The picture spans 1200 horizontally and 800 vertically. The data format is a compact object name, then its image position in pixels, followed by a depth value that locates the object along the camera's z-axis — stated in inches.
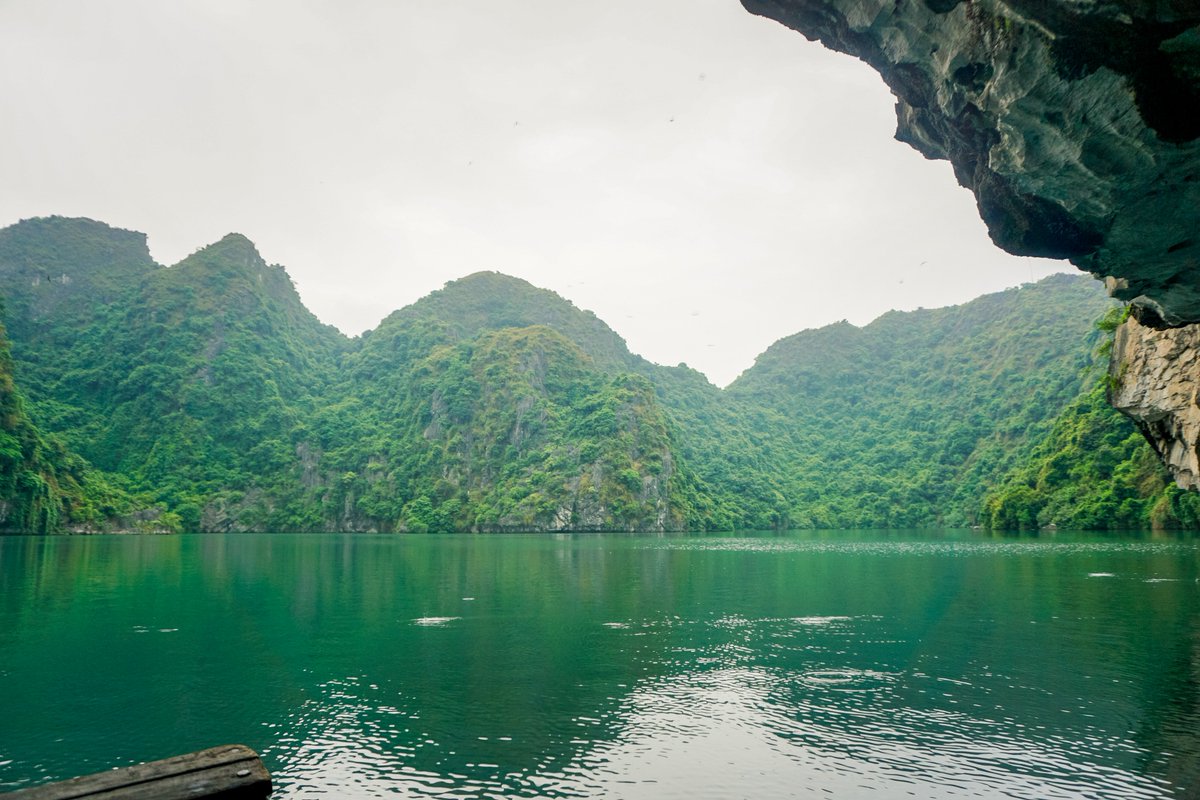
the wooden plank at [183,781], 156.6
